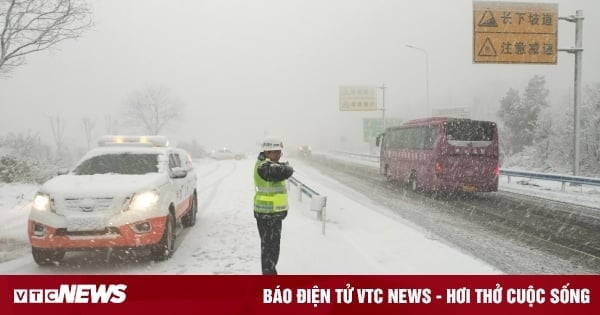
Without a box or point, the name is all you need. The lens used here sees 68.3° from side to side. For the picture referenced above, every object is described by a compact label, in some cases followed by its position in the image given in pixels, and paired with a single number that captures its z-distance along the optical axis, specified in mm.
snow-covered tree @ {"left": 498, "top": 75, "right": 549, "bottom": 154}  51875
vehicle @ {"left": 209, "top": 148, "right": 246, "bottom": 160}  50656
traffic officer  5707
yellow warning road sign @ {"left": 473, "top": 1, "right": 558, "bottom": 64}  17656
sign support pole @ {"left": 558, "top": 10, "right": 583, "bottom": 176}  18609
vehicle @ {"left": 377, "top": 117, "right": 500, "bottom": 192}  15484
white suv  6250
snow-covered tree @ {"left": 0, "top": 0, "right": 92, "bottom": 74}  14516
